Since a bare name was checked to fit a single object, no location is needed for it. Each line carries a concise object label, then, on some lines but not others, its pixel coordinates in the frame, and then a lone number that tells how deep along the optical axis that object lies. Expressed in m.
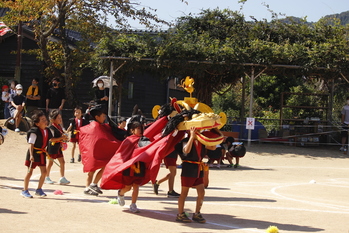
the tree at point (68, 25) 23.25
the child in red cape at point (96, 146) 9.73
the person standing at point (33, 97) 21.42
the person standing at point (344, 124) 21.69
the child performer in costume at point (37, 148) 9.48
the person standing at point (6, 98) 21.10
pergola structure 20.98
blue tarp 23.06
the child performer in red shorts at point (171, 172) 10.34
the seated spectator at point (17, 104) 20.12
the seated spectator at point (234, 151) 15.98
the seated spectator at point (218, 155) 12.92
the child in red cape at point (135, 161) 8.13
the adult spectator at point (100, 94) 16.67
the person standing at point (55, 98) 21.27
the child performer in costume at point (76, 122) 14.29
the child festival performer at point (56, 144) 11.15
